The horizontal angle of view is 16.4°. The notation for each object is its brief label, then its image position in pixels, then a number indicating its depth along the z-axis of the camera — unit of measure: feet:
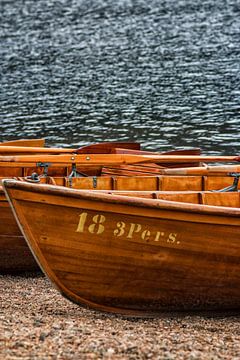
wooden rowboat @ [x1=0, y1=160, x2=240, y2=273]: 46.65
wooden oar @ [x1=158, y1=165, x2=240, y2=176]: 47.14
